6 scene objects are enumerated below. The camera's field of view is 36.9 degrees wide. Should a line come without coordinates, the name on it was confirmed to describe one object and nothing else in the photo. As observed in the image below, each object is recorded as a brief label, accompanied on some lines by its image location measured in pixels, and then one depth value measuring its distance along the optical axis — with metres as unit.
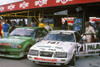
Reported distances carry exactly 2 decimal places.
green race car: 6.14
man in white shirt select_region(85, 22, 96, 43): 7.01
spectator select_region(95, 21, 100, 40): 9.39
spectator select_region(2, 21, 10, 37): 10.14
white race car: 4.80
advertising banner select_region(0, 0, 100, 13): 9.70
